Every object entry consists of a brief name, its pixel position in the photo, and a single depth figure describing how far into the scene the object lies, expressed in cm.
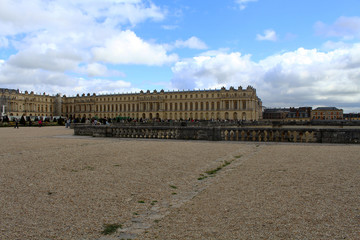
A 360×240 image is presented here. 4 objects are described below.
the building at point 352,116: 12508
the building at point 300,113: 11869
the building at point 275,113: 12384
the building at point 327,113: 13100
